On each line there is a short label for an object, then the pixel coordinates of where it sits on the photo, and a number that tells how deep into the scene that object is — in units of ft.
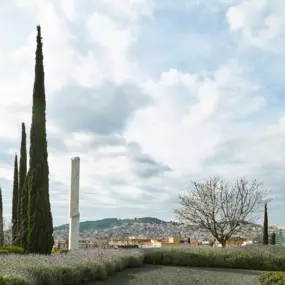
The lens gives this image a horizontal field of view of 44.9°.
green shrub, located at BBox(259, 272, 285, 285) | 28.50
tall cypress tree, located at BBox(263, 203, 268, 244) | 79.97
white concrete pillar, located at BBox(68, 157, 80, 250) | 44.97
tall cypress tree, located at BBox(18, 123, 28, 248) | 42.63
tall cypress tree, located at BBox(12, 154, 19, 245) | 64.70
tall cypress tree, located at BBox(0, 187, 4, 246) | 59.10
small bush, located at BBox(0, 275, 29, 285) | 19.00
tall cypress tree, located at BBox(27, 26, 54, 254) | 41.62
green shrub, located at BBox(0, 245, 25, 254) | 42.10
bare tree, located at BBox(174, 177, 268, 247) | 57.77
